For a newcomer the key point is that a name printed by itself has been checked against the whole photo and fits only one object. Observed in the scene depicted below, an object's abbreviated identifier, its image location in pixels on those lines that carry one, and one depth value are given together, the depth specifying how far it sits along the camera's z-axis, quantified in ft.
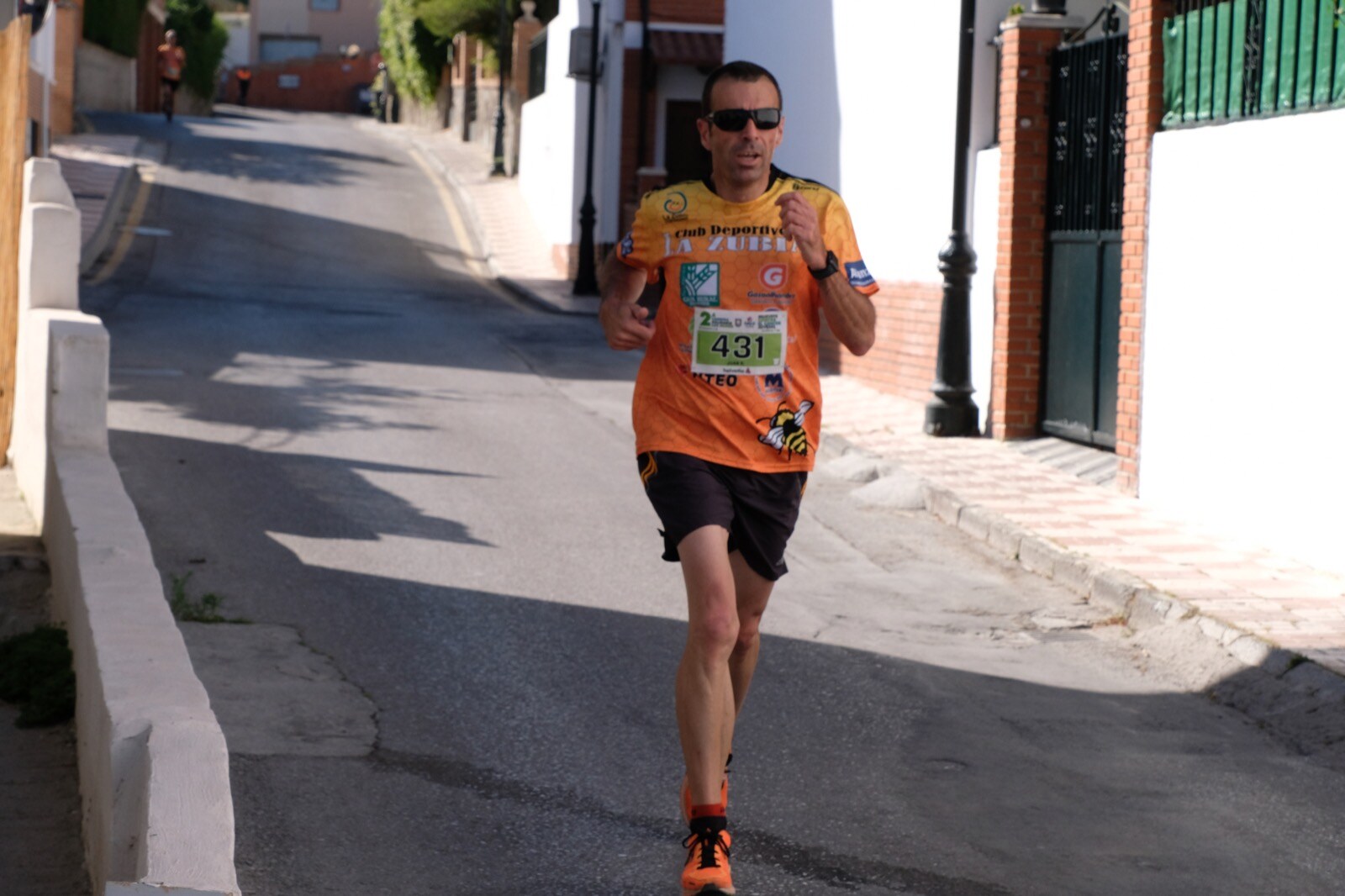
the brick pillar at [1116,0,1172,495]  35.22
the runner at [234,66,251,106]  234.99
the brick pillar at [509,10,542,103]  130.82
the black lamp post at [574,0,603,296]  86.63
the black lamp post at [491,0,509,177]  128.06
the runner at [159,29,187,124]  150.51
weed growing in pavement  23.90
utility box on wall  92.84
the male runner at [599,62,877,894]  14.66
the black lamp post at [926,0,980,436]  43.52
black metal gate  39.22
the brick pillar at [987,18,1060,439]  42.57
